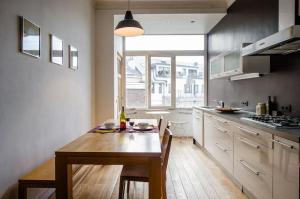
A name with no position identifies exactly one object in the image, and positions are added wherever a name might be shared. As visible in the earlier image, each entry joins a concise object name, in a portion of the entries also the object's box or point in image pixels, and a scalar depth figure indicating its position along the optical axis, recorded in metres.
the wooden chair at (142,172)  1.73
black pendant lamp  2.51
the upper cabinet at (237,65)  2.57
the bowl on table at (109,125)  2.33
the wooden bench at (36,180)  1.64
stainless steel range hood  1.67
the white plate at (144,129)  2.25
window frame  5.31
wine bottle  2.30
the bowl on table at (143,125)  2.31
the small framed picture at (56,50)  2.28
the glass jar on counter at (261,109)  2.61
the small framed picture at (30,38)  1.74
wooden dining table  1.49
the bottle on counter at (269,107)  2.55
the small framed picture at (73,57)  2.82
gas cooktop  1.72
